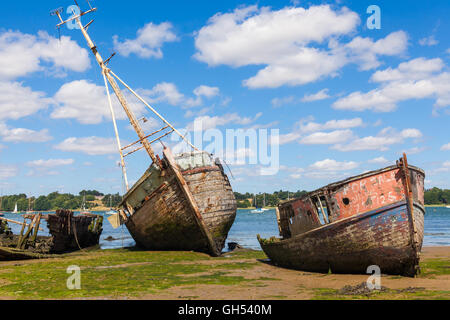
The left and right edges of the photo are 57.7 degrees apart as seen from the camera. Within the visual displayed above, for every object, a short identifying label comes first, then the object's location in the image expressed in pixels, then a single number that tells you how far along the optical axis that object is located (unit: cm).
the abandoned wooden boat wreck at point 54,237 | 1911
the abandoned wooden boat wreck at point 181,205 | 1916
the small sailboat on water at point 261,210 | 15396
